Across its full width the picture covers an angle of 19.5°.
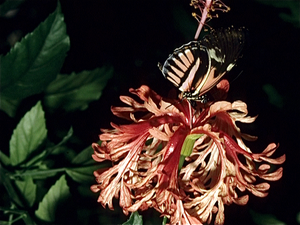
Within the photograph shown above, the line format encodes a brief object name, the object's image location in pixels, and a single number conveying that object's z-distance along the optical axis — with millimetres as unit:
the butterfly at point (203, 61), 307
